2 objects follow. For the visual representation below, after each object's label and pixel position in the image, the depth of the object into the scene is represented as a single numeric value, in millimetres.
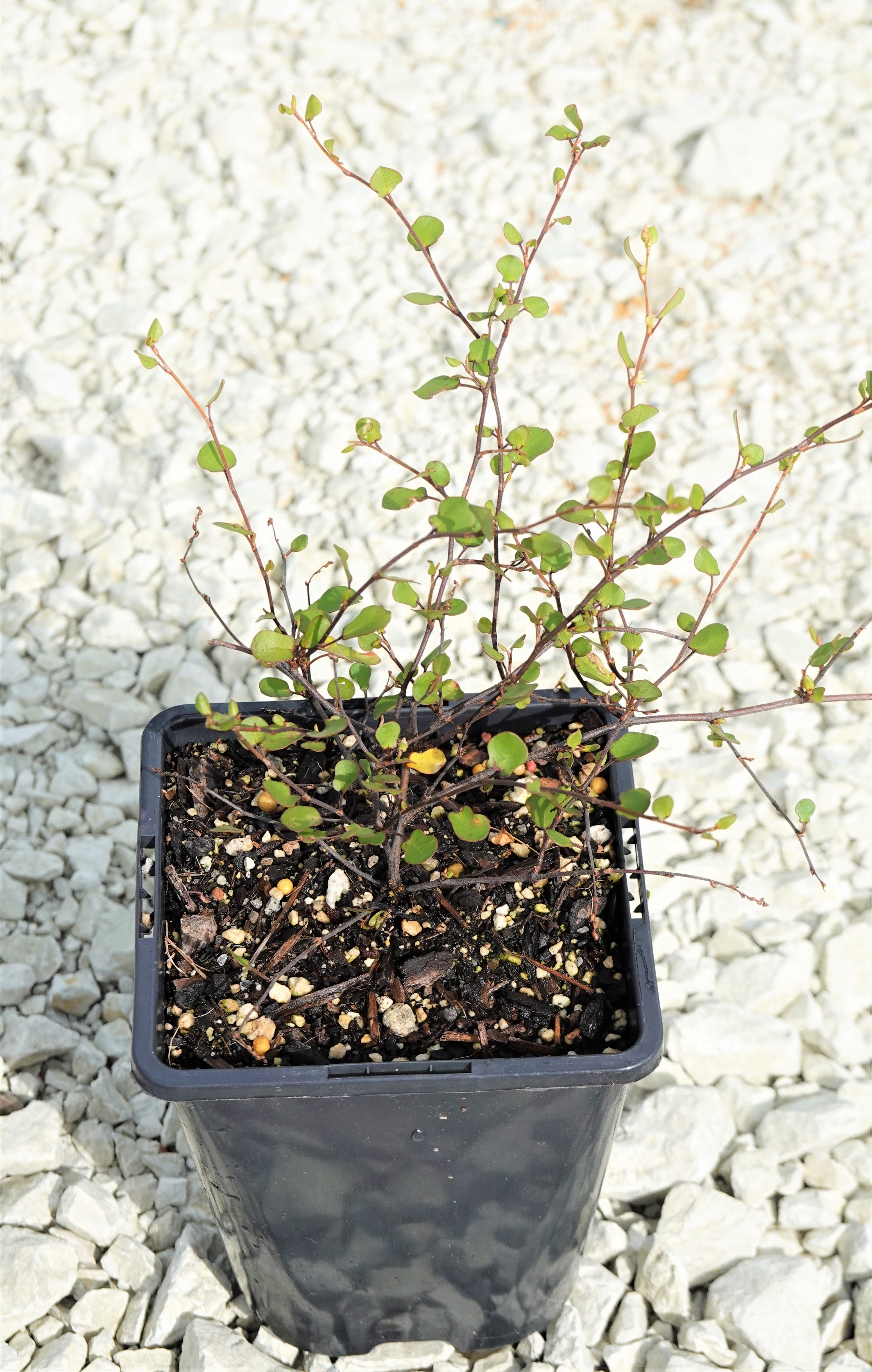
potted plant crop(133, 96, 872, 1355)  643
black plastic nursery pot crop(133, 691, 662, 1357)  646
